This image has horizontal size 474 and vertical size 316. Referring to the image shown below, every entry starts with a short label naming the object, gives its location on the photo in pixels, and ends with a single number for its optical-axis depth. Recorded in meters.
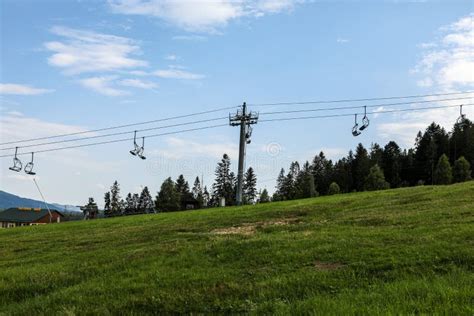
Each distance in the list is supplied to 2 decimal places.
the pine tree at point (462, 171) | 96.38
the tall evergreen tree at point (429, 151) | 115.94
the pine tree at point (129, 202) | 171.62
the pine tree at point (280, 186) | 150.84
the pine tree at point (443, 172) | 95.06
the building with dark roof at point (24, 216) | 130.62
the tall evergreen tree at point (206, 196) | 159.60
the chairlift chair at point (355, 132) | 32.03
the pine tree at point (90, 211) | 80.00
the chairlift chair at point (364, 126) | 30.88
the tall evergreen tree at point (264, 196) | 150.75
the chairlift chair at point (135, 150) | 40.38
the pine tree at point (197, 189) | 162.36
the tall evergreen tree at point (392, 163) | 122.81
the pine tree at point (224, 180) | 147.00
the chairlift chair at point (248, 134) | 54.19
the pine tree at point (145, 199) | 172.26
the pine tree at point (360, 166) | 128.16
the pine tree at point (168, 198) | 142.25
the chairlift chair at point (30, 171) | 41.28
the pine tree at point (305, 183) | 130.01
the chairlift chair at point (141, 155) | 40.61
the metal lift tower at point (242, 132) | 51.16
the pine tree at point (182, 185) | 156.32
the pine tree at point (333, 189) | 109.12
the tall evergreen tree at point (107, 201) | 168.02
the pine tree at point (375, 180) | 109.81
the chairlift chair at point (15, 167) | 40.00
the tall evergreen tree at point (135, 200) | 174.46
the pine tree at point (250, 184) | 155.25
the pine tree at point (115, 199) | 167.75
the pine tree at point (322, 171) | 140.38
